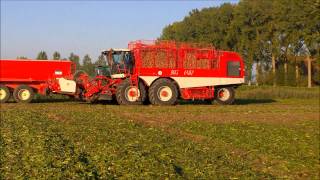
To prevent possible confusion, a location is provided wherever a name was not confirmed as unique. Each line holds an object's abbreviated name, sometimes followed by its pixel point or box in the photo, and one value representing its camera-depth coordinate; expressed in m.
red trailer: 25.25
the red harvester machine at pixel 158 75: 23.70
